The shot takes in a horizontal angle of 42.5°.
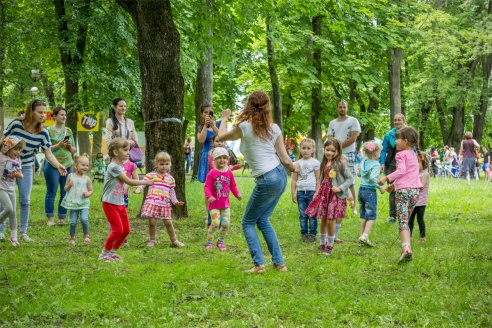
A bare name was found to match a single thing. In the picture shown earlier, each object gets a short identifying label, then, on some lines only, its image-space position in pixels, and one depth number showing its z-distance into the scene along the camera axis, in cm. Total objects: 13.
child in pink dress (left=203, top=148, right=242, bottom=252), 883
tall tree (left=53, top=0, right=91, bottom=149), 1911
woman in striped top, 931
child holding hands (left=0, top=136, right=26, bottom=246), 890
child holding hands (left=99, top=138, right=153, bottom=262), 775
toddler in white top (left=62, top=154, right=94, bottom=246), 901
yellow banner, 2131
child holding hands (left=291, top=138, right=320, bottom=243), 966
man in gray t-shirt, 1159
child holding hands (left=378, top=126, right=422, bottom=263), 805
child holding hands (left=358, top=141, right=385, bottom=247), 941
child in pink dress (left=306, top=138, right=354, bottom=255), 861
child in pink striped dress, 862
